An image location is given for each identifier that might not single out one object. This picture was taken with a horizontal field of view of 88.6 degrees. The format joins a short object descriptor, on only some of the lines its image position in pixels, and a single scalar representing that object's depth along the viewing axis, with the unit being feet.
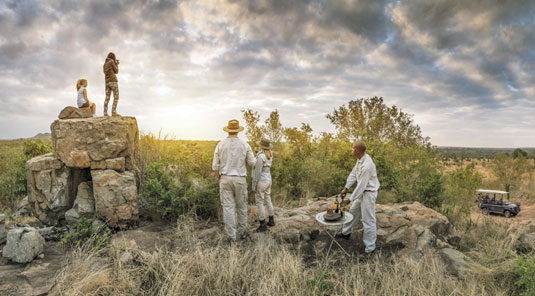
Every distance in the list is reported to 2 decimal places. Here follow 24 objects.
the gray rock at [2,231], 18.23
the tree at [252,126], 50.75
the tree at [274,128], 50.52
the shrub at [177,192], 23.22
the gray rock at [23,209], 24.45
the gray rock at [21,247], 15.55
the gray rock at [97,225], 20.32
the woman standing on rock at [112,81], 25.03
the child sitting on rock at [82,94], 25.39
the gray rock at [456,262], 14.89
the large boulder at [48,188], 22.79
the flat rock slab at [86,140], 22.39
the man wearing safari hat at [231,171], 18.44
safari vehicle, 40.11
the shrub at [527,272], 12.04
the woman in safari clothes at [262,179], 19.86
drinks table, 14.33
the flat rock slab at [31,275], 13.08
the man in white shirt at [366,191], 16.40
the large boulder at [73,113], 24.34
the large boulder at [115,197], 21.47
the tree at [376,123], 54.29
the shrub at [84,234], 18.29
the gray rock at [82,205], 21.76
